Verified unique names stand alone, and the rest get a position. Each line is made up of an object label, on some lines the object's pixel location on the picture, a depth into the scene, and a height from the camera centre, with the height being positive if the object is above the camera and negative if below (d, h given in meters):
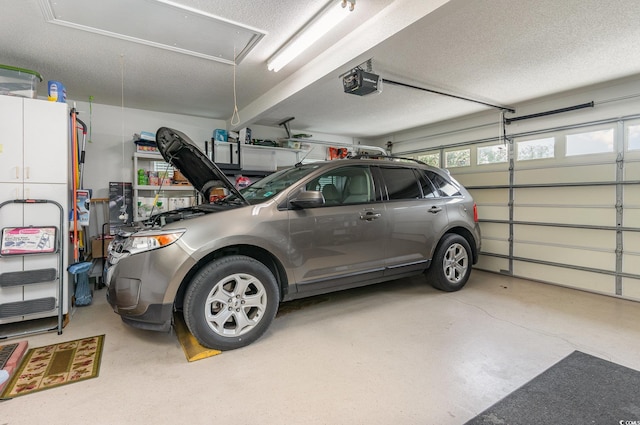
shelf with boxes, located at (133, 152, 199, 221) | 4.62 +0.32
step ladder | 2.57 -0.55
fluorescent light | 2.25 +1.50
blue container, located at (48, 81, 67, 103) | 2.91 +1.13
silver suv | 2.22 -0.32
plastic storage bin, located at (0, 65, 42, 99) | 2.81 +1.20
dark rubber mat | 1.64 -1.15
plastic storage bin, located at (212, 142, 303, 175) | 5.15 +0.91
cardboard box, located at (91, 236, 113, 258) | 4.23 -0.57
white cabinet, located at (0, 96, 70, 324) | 2.64 +0.22
